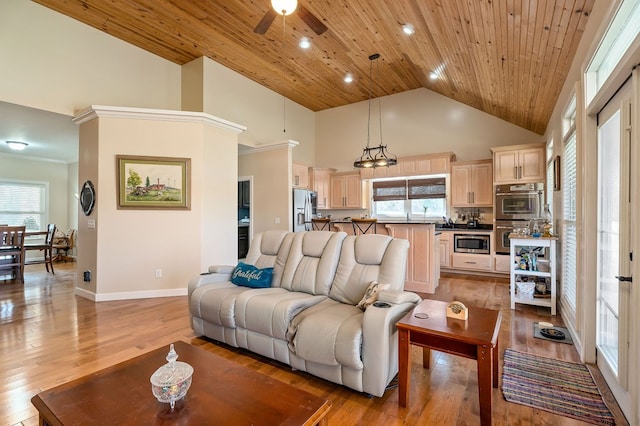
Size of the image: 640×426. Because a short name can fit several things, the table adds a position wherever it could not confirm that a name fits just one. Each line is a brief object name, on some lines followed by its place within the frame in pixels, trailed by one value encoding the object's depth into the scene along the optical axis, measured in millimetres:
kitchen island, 4770
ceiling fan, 2863
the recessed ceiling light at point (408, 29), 3955
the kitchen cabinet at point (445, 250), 6297
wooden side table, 1699
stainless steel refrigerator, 6688
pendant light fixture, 5180
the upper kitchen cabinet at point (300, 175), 7070
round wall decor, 4535
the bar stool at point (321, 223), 6164
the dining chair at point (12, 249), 5375
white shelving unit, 3770
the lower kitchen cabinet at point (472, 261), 5934
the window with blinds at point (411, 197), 6953
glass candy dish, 1303
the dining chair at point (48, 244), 6219
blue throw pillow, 3027
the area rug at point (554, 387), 1919
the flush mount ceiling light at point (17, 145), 6278
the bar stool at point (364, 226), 5165
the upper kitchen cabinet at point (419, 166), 6602
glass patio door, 1951
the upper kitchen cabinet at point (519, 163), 5516
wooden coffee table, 1235
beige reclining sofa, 2010
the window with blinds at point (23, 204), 7737
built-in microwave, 5977
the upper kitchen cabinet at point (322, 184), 7868
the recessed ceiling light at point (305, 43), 4931
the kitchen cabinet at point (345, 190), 7793
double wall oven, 5488
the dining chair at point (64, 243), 8125
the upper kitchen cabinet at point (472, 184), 6176
